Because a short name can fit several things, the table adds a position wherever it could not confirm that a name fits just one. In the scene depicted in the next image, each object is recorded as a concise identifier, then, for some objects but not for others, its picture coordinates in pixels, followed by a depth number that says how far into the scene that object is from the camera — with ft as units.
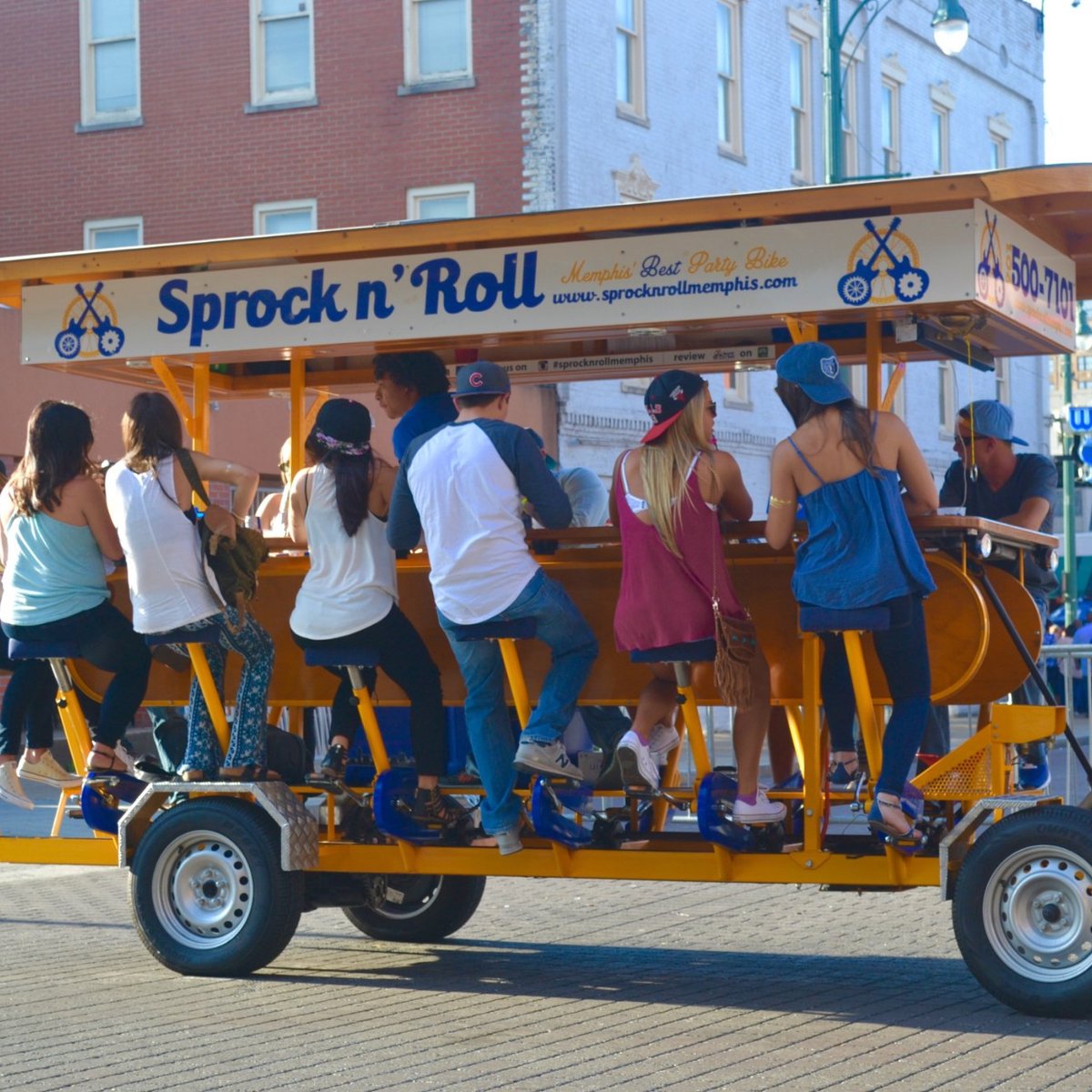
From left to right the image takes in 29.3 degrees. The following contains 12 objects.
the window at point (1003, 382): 113.24
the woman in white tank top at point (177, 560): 27.71
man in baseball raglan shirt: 25.71
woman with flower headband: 27.17
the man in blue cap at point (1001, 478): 31.09
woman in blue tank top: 23.94
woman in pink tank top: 24.98
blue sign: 77.25
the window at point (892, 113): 112.47
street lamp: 57.41
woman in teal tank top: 28.71
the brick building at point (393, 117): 85.87
